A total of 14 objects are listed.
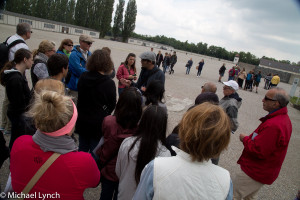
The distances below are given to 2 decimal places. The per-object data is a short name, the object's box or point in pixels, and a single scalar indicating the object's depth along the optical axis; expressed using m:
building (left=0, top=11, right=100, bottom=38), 40.56
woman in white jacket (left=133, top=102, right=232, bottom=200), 1.12
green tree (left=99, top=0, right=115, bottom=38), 54.53
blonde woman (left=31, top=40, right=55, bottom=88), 3.23
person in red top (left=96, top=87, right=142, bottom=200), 1.90
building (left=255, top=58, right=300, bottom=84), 61.12
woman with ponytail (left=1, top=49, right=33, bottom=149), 2.59
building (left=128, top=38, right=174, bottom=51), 68.00
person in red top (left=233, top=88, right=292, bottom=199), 2.24
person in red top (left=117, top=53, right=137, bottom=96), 4.79
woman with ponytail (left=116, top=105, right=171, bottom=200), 1.61
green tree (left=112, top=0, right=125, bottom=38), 60.41
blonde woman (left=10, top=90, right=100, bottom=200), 1.25
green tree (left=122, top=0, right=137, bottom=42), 60.66
